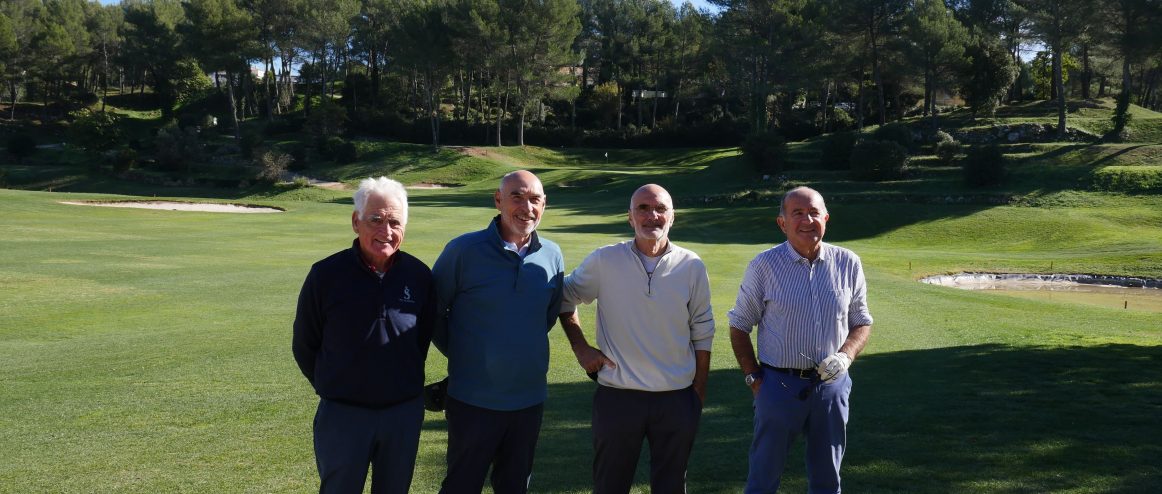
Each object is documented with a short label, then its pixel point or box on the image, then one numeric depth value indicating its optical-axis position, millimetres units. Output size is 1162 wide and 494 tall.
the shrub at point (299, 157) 58062
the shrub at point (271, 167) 50219
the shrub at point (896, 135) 42781
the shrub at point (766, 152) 43250
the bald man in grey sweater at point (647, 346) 4711
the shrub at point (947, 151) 40281
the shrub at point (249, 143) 57750
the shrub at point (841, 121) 59256
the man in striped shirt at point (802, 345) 4883
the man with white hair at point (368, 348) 4207
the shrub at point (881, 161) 38500
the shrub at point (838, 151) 42594
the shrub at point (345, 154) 59594
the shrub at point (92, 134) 54375
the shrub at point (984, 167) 35562
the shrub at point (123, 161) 52688
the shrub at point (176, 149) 54406
